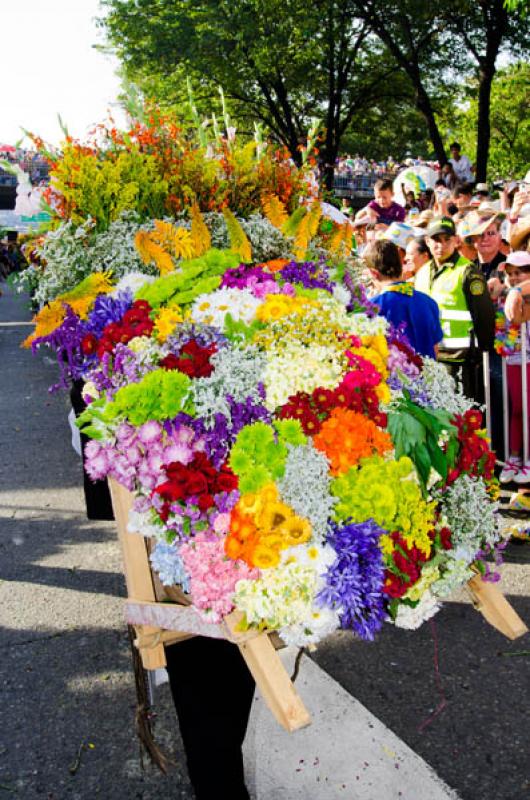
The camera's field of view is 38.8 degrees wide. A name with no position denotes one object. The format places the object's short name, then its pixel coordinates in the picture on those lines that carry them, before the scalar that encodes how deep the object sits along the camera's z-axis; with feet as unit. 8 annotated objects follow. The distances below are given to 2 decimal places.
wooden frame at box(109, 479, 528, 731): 6.44
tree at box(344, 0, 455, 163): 59.62
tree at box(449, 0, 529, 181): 56.54
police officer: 18.20
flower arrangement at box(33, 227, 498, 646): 6.96
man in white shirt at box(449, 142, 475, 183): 51.62
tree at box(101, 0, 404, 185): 64.03
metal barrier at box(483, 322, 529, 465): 17.38
